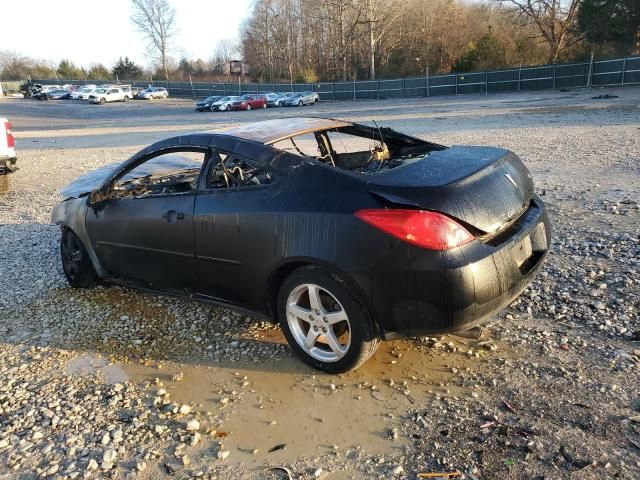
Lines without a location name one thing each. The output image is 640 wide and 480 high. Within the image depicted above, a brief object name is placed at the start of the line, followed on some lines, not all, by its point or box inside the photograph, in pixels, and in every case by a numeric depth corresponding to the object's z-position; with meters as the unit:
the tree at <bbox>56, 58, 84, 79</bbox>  93.50
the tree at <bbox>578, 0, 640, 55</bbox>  41.53
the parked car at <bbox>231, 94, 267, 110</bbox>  45.66
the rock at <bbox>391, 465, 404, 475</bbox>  2.57
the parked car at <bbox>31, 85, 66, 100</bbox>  67.06
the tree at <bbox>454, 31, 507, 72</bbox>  49.81
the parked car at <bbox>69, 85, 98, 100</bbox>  61.34
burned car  2.94
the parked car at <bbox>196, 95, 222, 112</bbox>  45.95
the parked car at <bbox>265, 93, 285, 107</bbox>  47.81
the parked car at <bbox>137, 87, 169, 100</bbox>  64.50
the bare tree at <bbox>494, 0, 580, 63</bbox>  49.50
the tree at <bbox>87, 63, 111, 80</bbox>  93.19
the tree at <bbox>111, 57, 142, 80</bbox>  92.06
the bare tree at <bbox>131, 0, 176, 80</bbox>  89.81
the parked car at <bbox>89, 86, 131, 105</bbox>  59.91
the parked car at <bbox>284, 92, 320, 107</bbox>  47.53
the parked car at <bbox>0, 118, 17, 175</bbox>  10.70
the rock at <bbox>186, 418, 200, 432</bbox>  3.01
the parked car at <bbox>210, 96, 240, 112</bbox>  45.62
